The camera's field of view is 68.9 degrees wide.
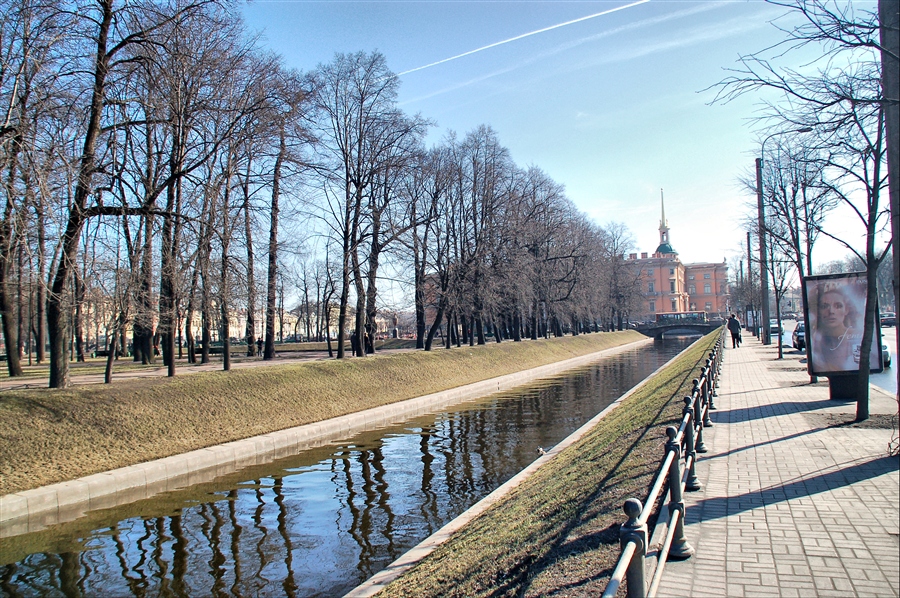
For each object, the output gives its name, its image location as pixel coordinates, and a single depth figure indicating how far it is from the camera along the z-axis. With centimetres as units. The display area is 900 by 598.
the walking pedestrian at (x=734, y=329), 4212
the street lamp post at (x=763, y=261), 2357
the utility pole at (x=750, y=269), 3491
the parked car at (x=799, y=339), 4031
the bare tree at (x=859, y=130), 734
